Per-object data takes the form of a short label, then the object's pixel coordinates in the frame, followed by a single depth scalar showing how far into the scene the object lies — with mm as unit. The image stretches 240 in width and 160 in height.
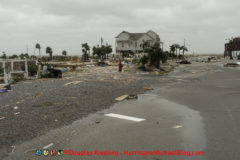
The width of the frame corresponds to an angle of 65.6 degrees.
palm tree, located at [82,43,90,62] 61344
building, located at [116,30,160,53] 59375
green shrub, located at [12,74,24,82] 15332
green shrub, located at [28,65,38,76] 18250
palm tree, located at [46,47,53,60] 70212
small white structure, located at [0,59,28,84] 13148
